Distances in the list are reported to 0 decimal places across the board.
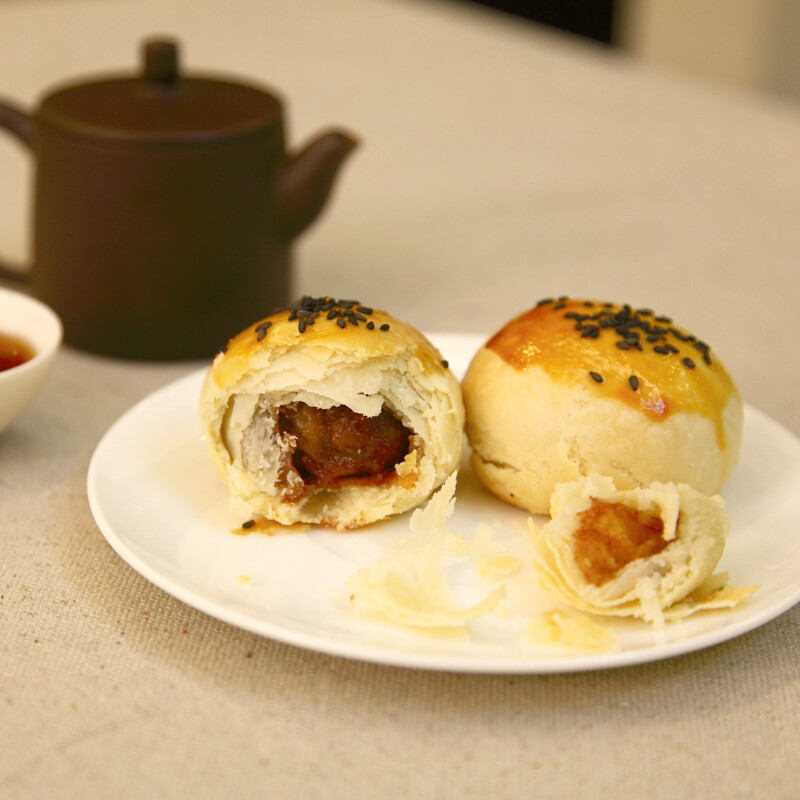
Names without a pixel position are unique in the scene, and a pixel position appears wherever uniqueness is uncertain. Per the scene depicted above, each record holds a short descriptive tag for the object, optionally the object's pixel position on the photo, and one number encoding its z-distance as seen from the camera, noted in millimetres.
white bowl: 309
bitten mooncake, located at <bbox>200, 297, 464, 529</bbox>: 287
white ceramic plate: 247
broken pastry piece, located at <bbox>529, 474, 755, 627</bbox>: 256
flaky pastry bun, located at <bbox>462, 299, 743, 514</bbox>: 285
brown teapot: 352
